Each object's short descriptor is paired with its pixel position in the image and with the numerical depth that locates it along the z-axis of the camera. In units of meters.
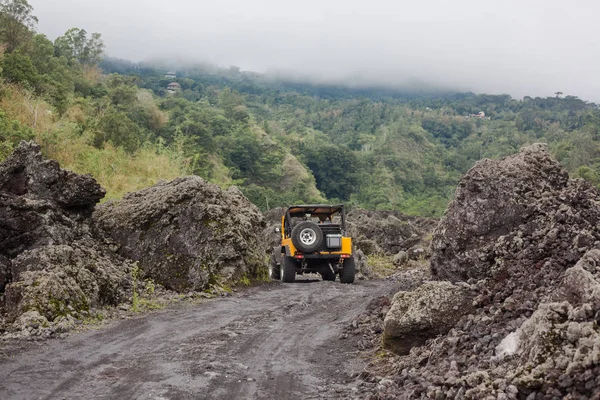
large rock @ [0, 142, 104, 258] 11.15
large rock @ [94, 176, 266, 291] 13.70
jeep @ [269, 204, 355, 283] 16.84
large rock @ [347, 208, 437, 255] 27.91
